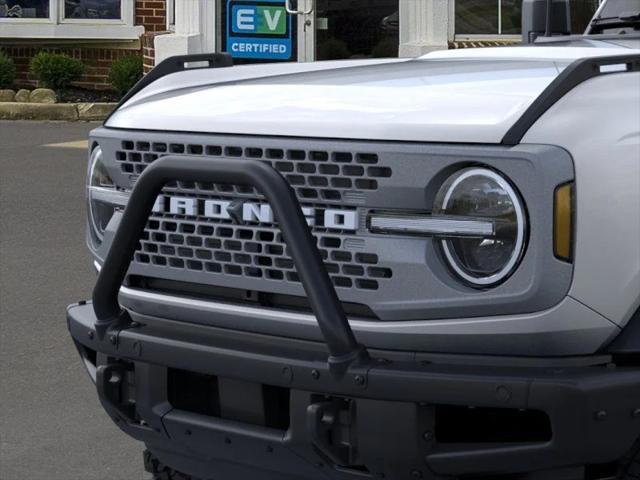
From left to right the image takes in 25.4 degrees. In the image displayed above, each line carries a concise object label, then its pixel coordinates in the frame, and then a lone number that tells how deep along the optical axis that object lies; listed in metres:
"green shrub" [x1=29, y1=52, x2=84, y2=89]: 17.80
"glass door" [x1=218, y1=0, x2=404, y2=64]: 17.55
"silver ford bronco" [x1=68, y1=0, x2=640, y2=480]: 3.06
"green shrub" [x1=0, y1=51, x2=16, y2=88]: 17.97
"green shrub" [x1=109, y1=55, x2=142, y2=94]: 17.91
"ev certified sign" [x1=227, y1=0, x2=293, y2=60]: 17.91
